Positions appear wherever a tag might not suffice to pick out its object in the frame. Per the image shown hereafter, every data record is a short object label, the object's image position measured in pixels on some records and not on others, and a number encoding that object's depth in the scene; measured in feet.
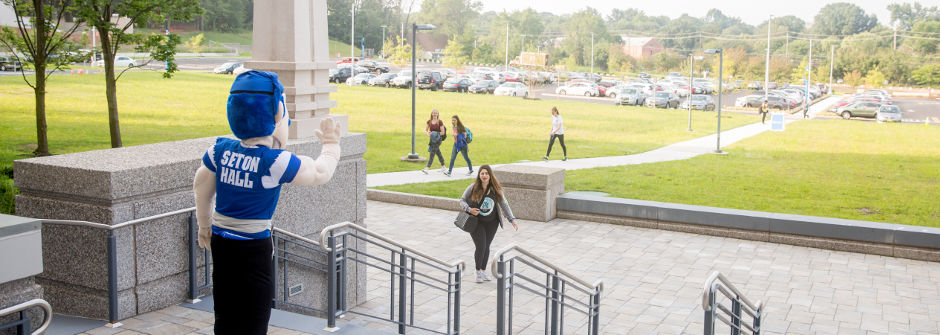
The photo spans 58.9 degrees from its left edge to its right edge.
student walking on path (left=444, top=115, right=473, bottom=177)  68.95
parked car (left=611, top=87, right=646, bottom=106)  208.95
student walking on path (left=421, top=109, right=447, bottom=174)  70.18
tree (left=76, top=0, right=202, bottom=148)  62.85
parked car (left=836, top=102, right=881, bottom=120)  182.09
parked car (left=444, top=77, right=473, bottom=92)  230.27
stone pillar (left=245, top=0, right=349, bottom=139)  29.68
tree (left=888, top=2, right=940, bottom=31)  434.71
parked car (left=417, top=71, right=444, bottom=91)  230.68
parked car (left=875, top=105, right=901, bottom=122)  173.68
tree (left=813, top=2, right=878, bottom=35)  474.49
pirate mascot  15.69
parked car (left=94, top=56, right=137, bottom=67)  214.71
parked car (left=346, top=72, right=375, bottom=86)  231.30
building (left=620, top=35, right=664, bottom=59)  441.27
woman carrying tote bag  36.29
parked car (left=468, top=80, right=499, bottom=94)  230.70
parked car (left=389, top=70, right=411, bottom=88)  228.22
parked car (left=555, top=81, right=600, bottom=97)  243.60
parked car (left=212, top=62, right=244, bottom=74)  229.66
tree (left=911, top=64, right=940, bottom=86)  310.04
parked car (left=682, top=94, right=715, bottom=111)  199.52
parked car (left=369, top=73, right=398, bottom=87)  232.12
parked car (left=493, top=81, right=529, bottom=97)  224.74
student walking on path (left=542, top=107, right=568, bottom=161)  83.87
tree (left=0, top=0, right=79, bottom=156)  64.59
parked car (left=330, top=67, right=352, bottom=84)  237.66
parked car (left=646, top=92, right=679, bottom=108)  205.05
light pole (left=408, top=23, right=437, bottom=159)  88.07
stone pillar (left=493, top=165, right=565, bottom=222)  51.96
